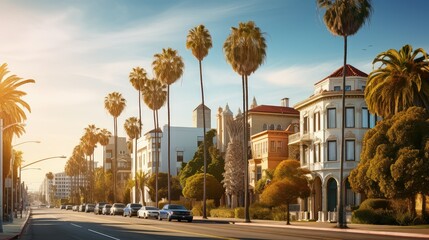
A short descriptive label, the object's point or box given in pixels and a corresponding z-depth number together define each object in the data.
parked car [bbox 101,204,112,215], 96.28
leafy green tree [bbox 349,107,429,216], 42.97
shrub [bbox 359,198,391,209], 50.34
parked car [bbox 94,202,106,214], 101.62
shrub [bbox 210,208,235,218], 70.06
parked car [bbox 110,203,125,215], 90.25
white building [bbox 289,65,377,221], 62.06
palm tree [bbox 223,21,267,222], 58.44
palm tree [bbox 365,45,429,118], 49.66
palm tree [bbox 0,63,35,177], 59.53
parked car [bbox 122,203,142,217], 79.50
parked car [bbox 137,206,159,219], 68.44
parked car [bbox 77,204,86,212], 126.12
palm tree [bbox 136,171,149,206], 111.38
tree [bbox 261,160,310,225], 52.40
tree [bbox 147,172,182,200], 106.18
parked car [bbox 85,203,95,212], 116.12
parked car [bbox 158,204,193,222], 59.06
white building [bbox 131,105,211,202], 119.31
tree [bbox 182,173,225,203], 84.56
